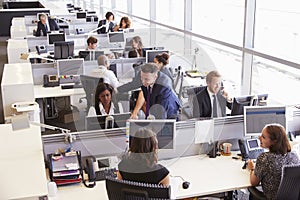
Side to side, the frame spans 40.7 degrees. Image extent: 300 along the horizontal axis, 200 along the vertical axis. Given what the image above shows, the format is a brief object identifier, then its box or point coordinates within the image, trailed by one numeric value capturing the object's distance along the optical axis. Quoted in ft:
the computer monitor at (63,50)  22.48
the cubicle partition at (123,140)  9.84
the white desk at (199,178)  9.13
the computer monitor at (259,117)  11.03
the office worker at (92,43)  22.52
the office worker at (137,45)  22.22
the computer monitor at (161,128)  9.78
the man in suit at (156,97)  13.10
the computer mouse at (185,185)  9.37
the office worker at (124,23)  28.27
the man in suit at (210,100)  13.08
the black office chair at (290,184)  8.45
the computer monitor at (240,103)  12.07
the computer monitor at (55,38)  26.05
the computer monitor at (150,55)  20.11
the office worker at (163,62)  18.21
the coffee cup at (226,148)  11.21
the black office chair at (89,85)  15.51
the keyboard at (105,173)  9.73
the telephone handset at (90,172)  9.49
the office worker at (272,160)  9.12
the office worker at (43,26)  31.14
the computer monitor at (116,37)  26.92
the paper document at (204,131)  10.87
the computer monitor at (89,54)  21.31
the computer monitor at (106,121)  10.32
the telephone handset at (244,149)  10.95
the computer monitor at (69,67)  18.30
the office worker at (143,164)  8.38
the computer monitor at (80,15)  38.63
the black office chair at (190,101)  13.99
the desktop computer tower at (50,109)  19.80
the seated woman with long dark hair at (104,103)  13.23
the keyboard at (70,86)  18.25
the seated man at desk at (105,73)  17.21
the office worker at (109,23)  30.03
